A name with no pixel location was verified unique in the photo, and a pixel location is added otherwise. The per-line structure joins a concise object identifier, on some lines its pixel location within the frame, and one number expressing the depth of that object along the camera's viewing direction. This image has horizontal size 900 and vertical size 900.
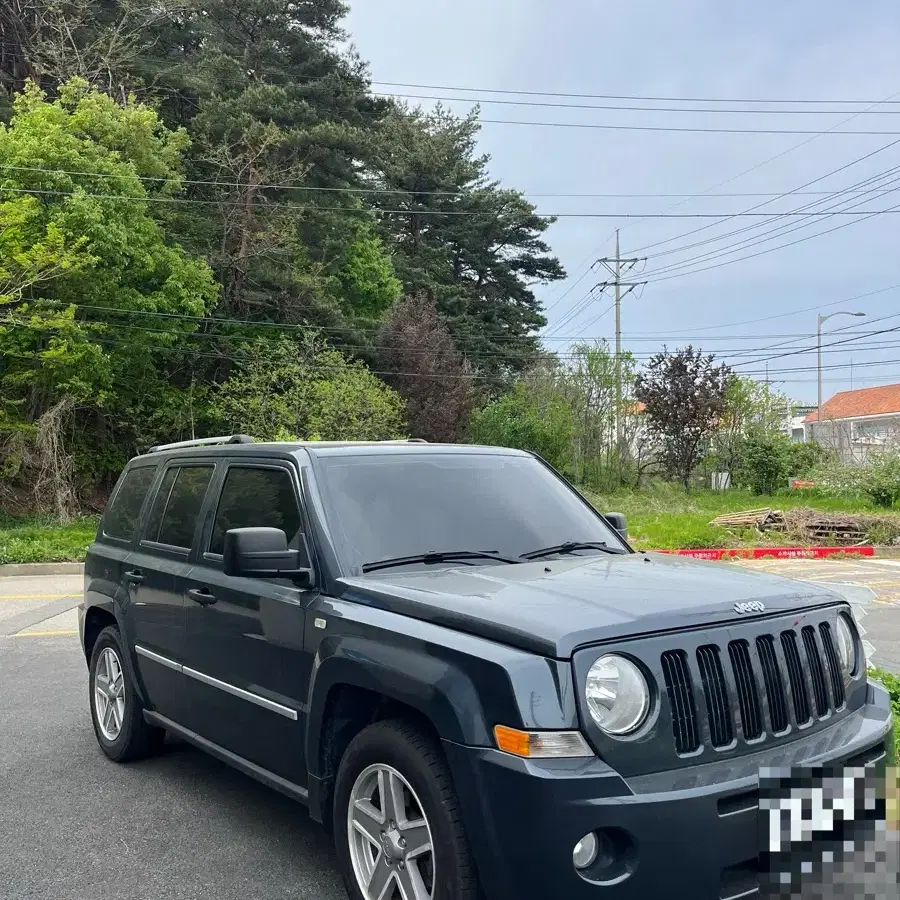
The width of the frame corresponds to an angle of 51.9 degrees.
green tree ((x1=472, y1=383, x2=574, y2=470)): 38.06
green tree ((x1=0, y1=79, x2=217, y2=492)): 24.06
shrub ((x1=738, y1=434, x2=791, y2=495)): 33.16
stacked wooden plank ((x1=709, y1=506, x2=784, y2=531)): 21.58
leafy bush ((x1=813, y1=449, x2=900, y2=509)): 25.78
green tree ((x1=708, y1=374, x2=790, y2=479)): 35.22
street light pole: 47.68
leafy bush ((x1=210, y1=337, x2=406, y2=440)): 28.77
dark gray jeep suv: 2.69
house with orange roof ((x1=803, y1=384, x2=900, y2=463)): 32.10
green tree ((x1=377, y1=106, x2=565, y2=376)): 49.78
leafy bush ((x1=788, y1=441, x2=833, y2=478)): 33.31
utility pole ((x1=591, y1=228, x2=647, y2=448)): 47.91
